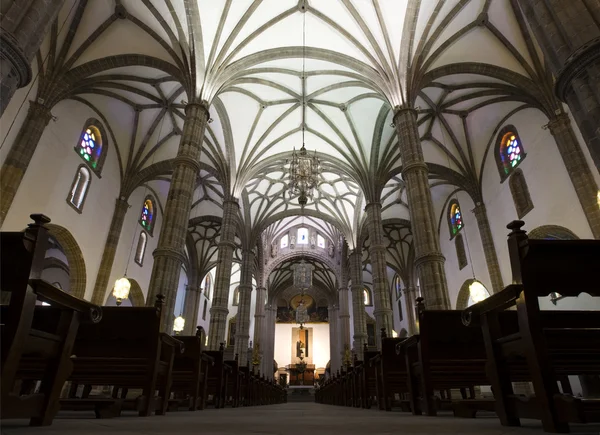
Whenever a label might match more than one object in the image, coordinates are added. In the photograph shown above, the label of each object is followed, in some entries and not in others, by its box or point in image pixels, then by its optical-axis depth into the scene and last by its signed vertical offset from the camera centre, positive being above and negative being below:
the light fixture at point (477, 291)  15.07 +4.16
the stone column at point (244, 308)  20.89 +5.13
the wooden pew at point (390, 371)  6.69 +0.57
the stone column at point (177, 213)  10.57 +5.16
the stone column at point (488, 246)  17.03 +6.75
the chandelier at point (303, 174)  14.16 +7.87
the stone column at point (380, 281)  17.45 +5.26
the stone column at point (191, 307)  27.14 +6.49
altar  35.81 +2.59
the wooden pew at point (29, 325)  2.58 +0.53
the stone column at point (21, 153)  11.28 +6.99
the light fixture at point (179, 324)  23.92 +4.64
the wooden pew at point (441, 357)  4.86 +0.61
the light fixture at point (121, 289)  14.38 +3.97
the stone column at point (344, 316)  28.52 +6.17
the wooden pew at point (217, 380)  8.29 +0.53
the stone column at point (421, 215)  10.73 +5.27
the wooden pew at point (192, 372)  6.45 +0.54
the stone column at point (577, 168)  11.59 +6.91
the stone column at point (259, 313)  28.48 +6.36
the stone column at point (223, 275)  17.25 +5.60
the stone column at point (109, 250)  16.59 +6.41
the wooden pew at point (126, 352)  4.55 +0.61
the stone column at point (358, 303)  21.95 +5.69
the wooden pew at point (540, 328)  2.63 +0.57
